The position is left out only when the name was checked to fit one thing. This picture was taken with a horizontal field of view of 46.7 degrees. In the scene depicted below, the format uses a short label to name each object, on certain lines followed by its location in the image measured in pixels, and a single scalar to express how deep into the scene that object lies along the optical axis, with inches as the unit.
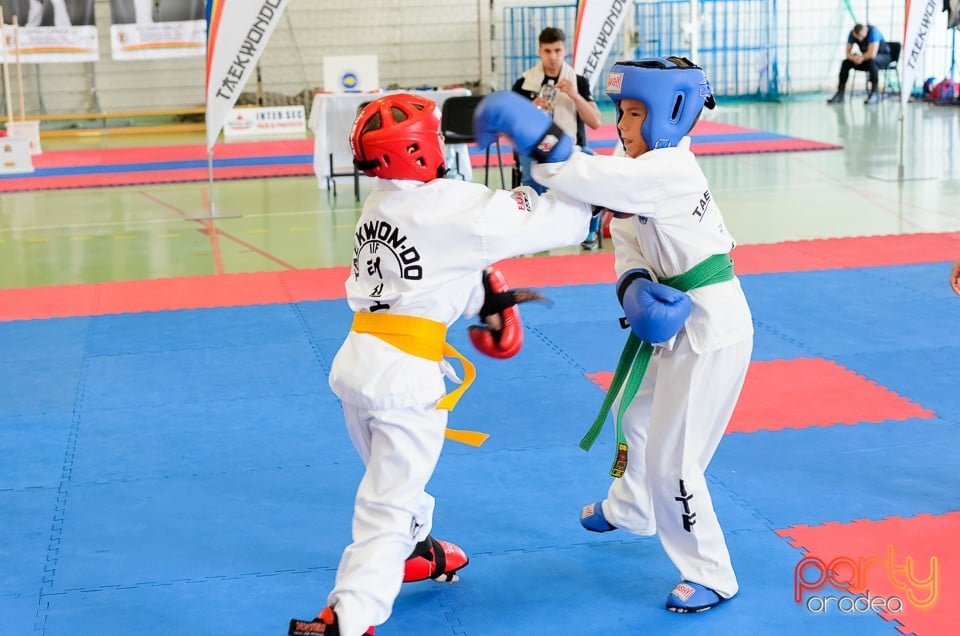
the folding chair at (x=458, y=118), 390.0
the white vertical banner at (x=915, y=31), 388.2
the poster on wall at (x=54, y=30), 662.5
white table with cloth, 461.1
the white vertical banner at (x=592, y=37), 399.5
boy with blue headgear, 121.5
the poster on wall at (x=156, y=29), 675.4
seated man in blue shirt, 721.0
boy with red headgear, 113.0
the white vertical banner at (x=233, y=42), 368.2
